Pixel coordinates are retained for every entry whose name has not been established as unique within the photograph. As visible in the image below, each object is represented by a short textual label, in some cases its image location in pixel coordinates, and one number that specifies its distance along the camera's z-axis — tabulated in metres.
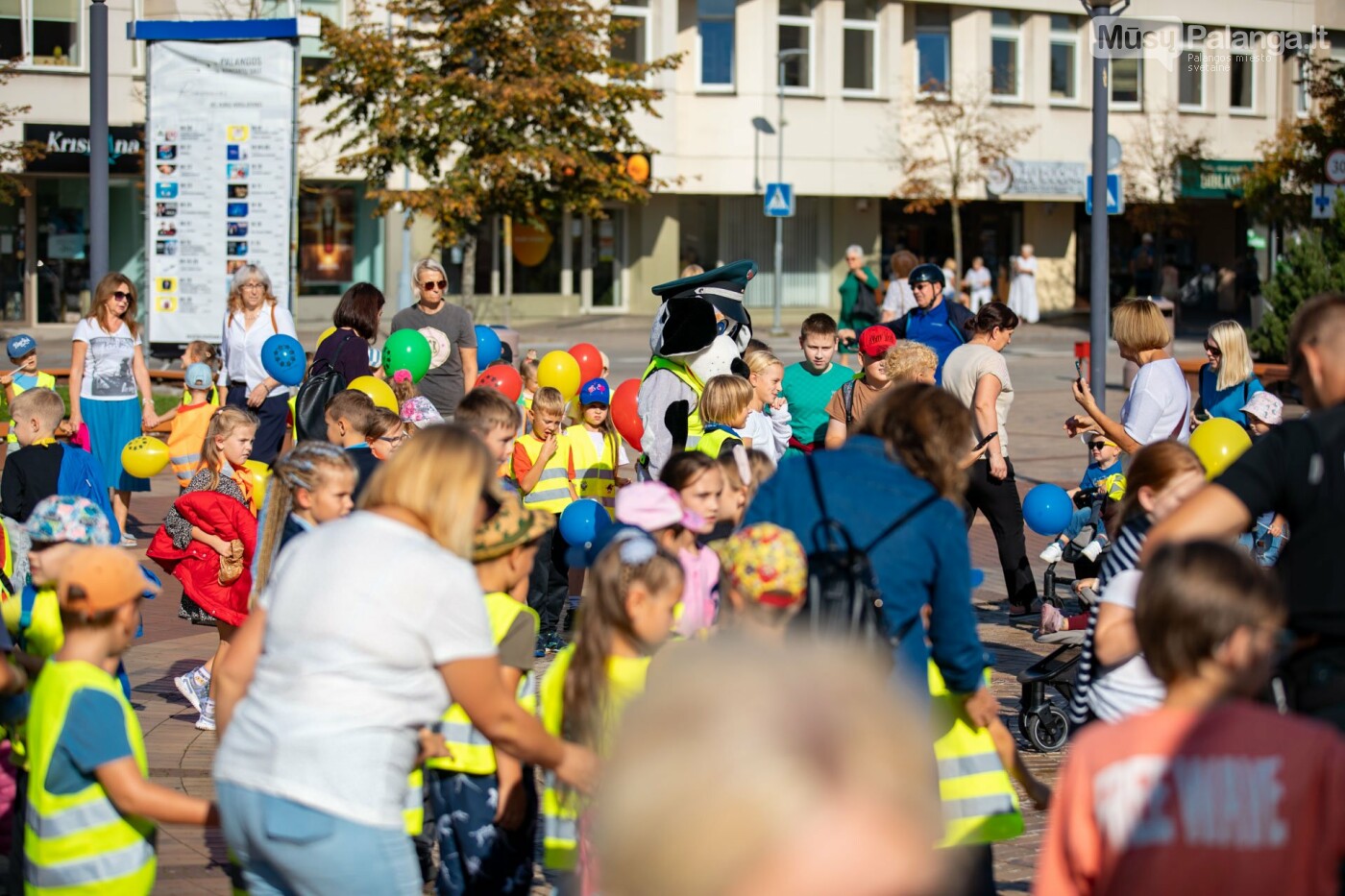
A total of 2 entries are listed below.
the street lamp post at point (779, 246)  36.84
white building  40.09
